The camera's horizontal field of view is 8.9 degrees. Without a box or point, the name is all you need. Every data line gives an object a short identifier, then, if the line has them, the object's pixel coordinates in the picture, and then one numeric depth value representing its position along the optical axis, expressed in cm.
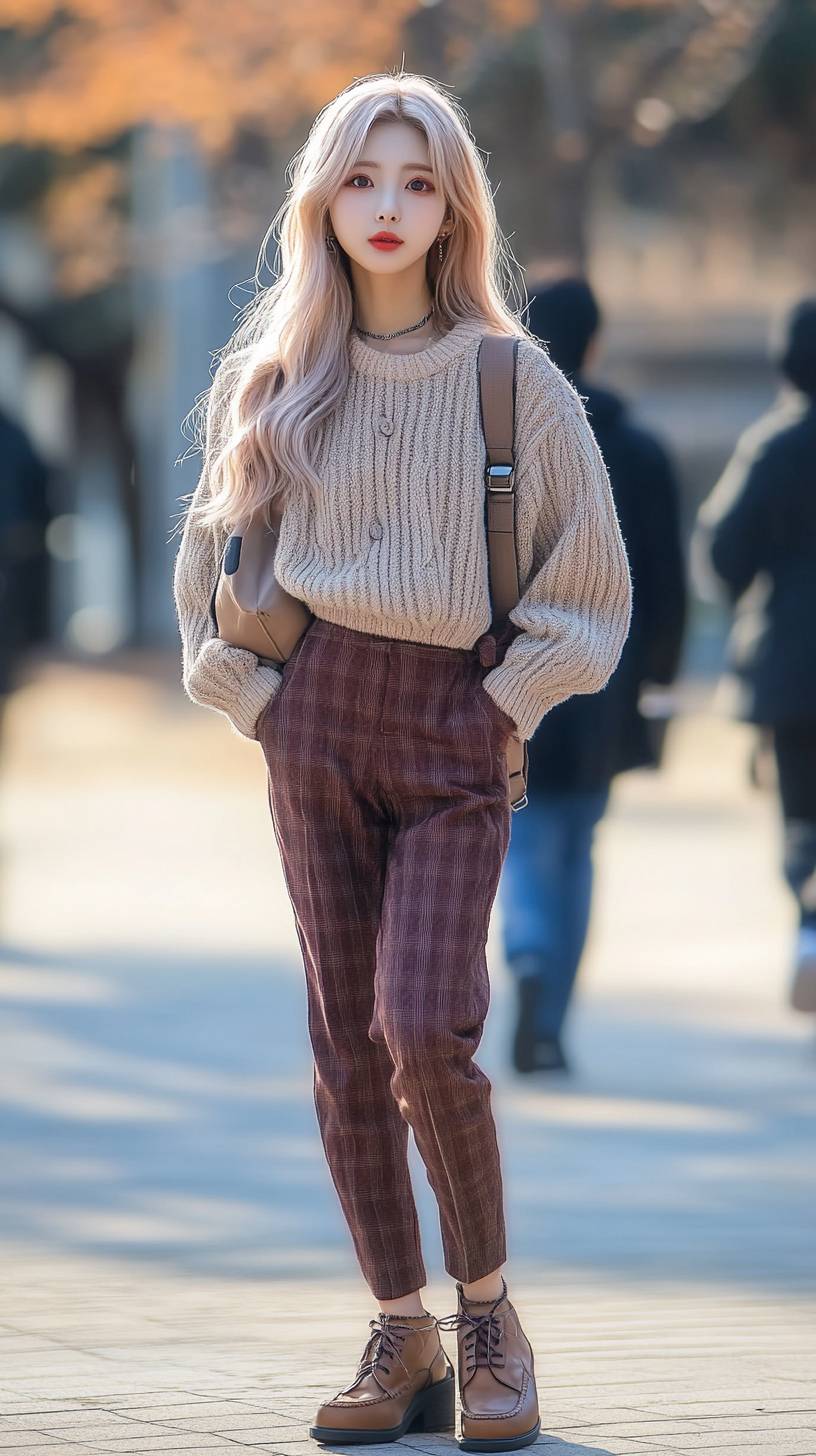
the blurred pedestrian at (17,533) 2017
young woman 740
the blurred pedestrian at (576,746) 1391
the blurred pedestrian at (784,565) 1516
